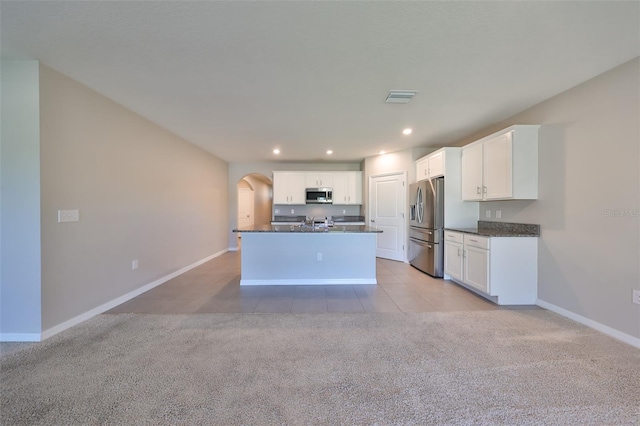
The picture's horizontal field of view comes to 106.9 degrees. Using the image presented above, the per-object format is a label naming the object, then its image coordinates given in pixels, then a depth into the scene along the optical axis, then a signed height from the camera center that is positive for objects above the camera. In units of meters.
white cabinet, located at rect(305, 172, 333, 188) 6.29 +0.79
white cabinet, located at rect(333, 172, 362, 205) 6.29 +0.61
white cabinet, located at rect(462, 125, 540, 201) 2.92 +0.58
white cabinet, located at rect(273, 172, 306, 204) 6.31 +0.56
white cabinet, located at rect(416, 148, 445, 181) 4.08 +0.80
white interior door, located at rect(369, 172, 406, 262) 5.24 -0.07
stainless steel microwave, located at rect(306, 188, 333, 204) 6.22 +0.37
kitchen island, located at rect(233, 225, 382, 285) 3.73 -0.77
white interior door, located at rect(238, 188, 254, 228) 8.72 +0.11
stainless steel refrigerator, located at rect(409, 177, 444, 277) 4.08 -0.30
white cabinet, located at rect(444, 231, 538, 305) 2.96 -0.77
